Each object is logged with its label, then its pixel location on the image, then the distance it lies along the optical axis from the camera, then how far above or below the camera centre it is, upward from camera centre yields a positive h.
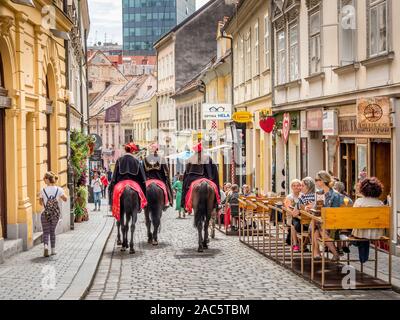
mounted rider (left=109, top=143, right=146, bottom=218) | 16.55 -0.49
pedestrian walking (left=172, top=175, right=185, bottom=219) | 31.14 -1.49
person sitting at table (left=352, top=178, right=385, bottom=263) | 12.61 -0.69
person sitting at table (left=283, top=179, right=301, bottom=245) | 15.04 -0.88
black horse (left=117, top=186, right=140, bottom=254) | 16.38 -1.11
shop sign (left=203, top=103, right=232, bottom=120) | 32.53 +1.31
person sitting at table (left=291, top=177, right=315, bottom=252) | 13.93 -0.91
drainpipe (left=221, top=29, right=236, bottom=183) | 36.92 +0.74
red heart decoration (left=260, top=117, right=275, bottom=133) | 27.95 +0.71
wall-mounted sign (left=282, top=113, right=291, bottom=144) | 25.58 +0.60
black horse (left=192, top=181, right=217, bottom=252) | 16.52 -1.03
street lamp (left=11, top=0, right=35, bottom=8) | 14.21 +2.40
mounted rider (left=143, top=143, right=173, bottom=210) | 17.89 -0.47
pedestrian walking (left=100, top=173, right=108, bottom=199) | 48.06 -1.84
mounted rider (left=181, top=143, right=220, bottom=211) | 16.91 -0.46
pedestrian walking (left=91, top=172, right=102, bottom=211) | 36.38 -1.80
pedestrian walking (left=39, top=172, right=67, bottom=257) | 14.98 -0.91
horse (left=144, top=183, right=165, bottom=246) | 17.80 -1.16
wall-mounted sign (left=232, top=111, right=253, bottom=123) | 31.39 +1.07
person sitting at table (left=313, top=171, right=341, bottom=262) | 13.94 -0.73
